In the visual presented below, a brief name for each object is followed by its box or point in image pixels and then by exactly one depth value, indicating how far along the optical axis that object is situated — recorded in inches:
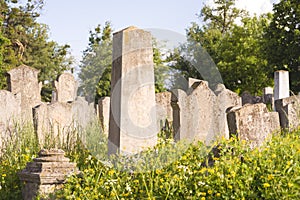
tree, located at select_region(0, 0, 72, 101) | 1396.4
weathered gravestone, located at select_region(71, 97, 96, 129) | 464.4
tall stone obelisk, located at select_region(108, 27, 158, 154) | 305.0
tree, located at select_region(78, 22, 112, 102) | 1133.8
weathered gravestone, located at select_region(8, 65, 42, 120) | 540.4
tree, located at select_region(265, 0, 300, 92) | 1107.9
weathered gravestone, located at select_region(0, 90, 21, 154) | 417.3
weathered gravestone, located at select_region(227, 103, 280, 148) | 293.0
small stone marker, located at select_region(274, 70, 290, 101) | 738.2
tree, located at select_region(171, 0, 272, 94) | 1435.8
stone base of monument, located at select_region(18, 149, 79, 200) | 247.0
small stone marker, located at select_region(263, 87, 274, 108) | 786.4
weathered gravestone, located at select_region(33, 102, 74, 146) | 362.5
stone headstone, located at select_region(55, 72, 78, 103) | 705.6
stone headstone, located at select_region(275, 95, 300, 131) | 424.9
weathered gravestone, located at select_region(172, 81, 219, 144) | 416.8
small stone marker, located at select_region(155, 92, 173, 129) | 518.0
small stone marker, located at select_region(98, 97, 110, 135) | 506.3
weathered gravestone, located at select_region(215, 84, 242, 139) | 432.5
